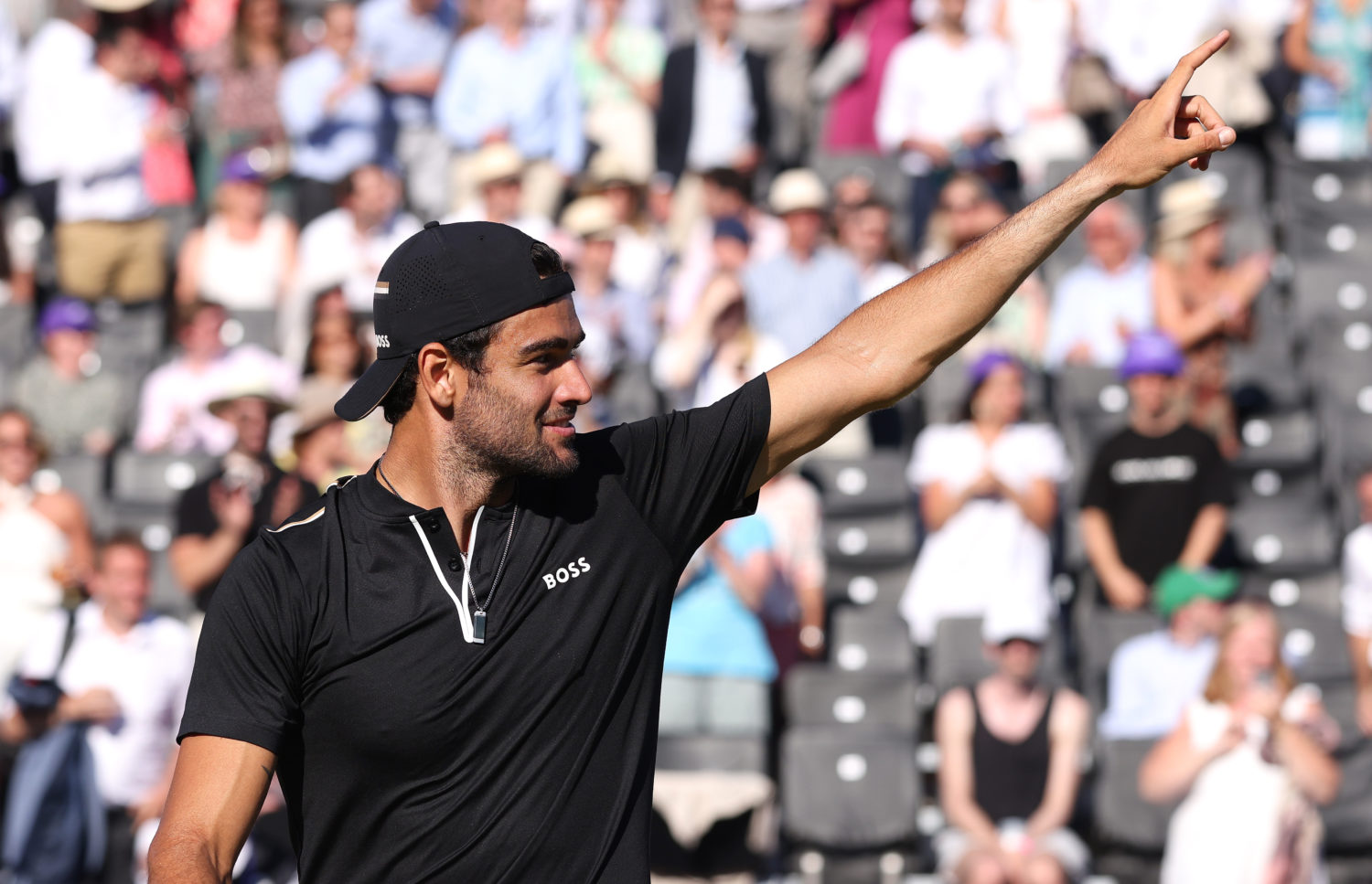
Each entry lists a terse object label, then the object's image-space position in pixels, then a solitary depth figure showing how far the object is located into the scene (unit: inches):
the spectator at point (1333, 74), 881.5
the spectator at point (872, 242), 815.7
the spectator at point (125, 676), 613.0
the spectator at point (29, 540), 660.7
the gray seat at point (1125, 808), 588.1
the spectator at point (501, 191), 826.8
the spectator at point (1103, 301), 791.7
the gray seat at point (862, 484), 729.6
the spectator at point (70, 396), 776.9
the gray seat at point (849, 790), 603.5
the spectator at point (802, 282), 785.6
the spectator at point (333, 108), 906.1
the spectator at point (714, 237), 810.8
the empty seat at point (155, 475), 730.2
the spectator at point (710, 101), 911.0
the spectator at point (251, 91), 920.3
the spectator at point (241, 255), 838.5
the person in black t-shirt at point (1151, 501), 684.1
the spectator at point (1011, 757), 597.3
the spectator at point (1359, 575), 679.7
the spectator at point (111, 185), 855.1
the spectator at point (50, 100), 898.1
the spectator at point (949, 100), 887.7
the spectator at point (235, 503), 634.7
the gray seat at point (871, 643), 666.8
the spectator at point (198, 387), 755.4
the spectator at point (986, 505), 673.0
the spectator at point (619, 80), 930.7
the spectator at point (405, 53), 941.8
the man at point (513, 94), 907.4
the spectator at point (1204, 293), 739.4
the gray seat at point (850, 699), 636.1
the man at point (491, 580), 221.6
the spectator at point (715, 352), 752.3
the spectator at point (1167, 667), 620.4
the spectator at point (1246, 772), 563.8
